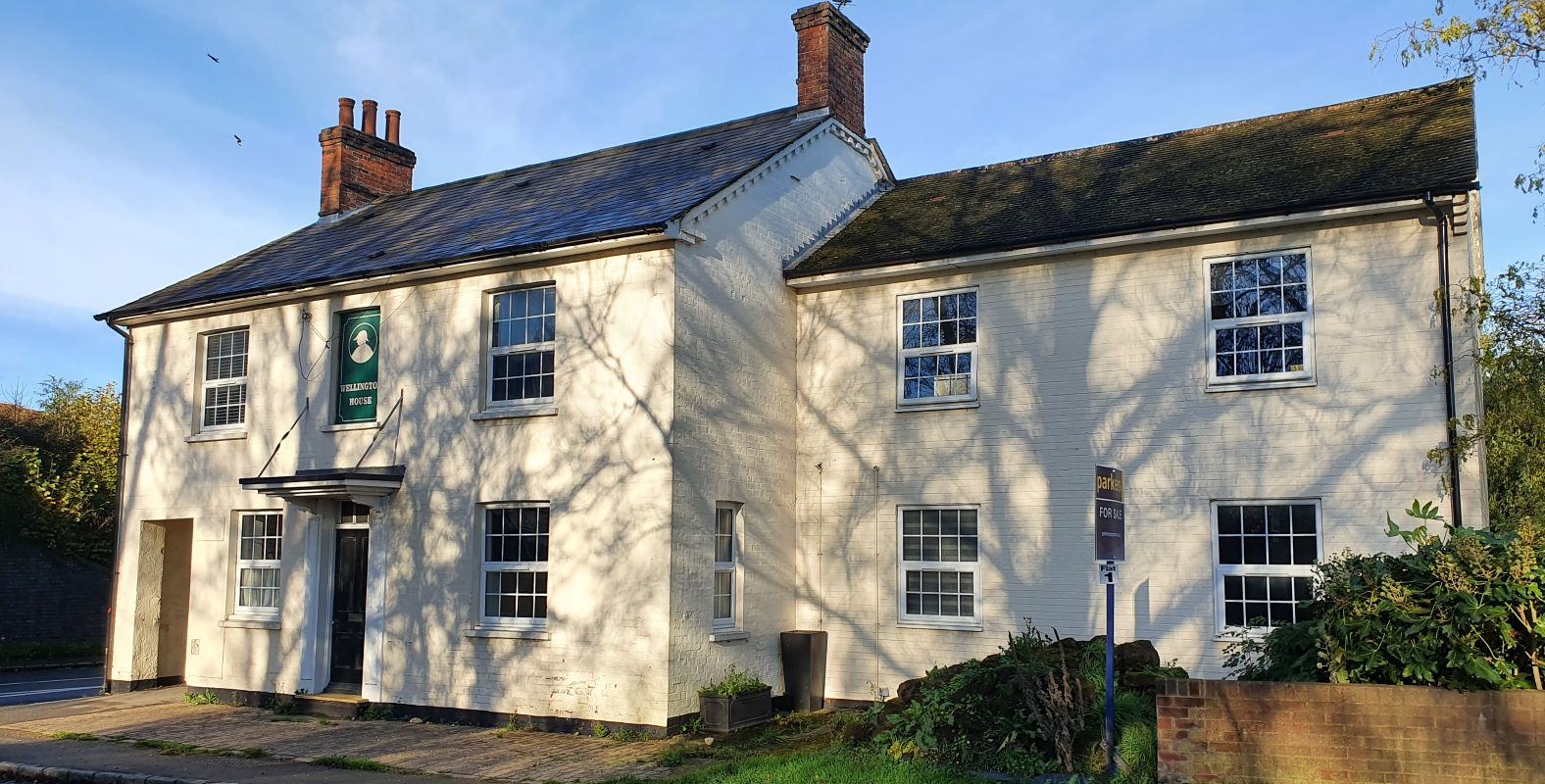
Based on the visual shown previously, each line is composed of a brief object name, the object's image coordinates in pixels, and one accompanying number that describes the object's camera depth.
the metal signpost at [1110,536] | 9.57
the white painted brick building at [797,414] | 13.32
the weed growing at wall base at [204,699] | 17.22
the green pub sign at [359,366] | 16.77
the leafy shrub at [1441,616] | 8.23
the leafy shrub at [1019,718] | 9.90
